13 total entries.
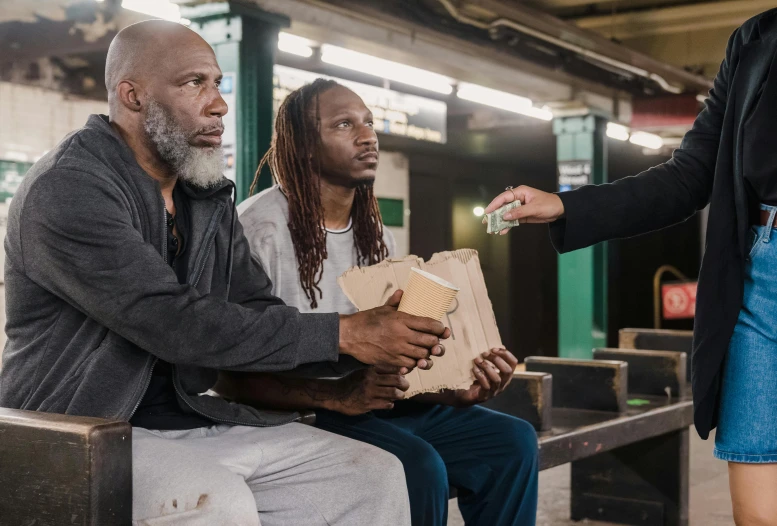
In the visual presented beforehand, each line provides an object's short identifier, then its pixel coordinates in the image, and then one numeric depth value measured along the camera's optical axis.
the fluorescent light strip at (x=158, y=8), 5.33
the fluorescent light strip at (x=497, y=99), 8.60
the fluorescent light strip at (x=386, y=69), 6.71
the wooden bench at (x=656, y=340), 5.57
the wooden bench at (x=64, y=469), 1.62
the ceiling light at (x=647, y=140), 12.36
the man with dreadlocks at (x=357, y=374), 2.47
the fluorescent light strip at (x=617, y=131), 11.39
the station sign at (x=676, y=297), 10.05
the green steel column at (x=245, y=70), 5.61
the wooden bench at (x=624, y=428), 3.73
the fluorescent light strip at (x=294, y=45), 6.49
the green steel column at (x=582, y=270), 10.48
